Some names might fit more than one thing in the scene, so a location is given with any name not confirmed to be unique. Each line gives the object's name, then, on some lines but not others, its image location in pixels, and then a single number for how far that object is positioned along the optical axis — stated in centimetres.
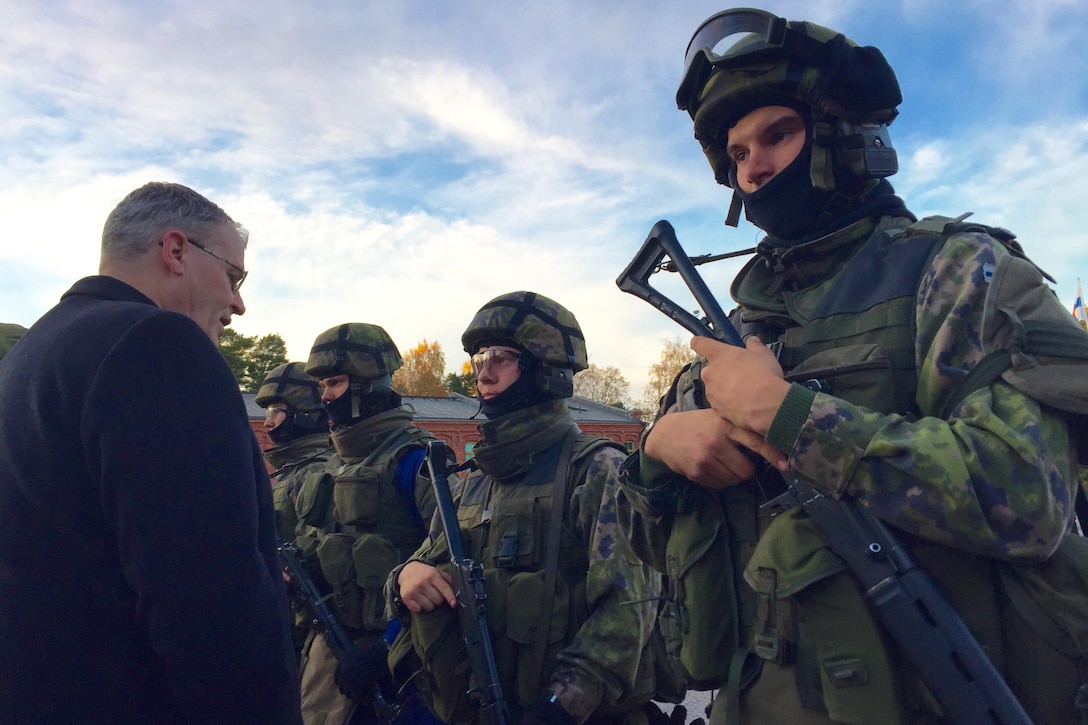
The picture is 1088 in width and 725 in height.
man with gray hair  163
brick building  3601
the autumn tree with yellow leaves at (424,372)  6991
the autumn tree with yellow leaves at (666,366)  6144
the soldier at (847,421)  152
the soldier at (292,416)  684
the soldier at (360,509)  430
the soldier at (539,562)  303
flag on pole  2651
